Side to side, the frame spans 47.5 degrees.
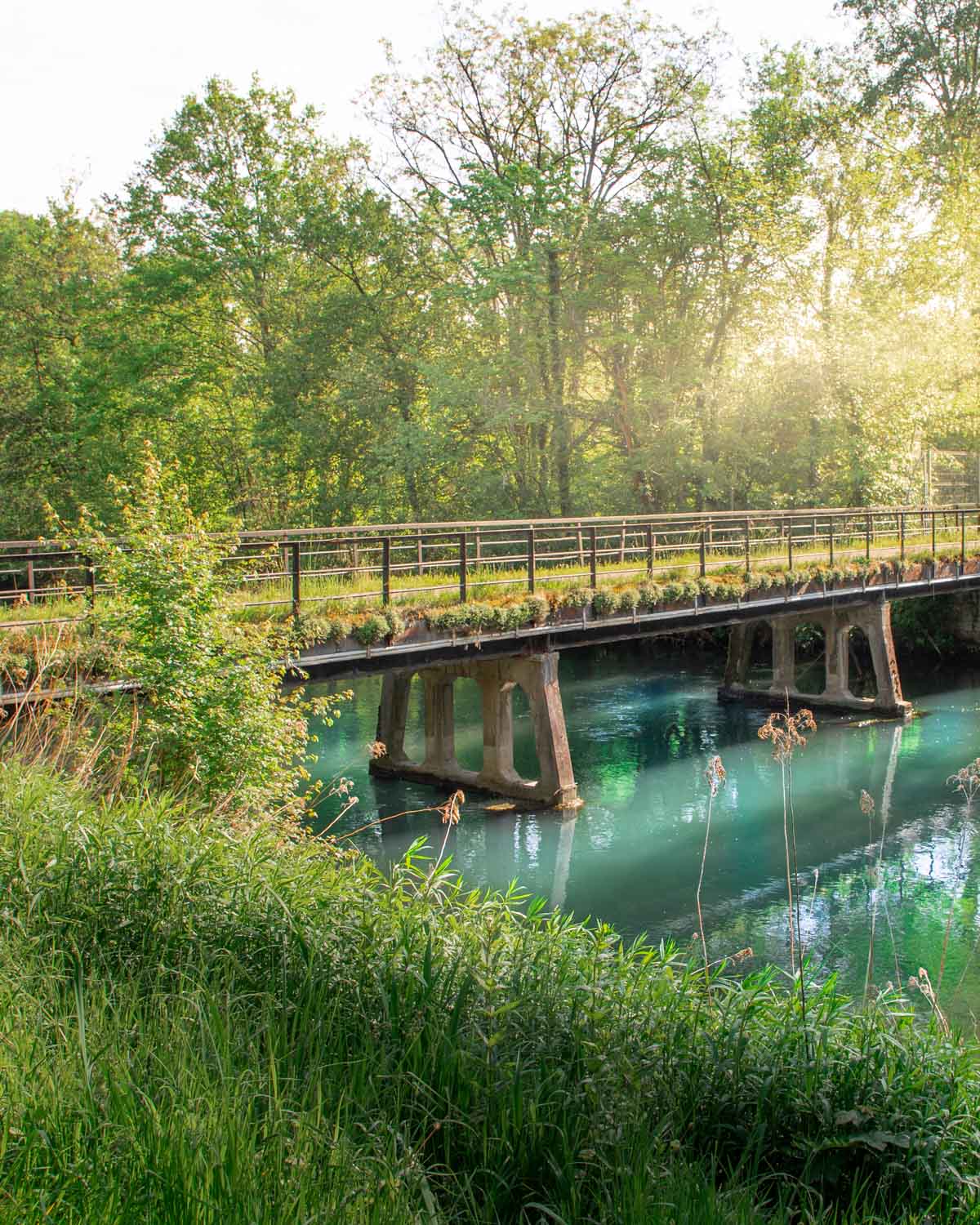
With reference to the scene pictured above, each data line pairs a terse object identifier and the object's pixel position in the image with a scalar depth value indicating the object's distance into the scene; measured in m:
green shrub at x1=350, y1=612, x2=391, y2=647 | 12.53
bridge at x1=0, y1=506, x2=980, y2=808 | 12.43
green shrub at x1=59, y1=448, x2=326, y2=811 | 7.93
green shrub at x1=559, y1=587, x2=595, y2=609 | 15.19
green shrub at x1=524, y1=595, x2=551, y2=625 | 14.64
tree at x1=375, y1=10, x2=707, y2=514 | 27.61
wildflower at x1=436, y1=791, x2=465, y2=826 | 5.47
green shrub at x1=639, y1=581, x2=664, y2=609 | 16.31
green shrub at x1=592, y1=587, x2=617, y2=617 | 15.57
